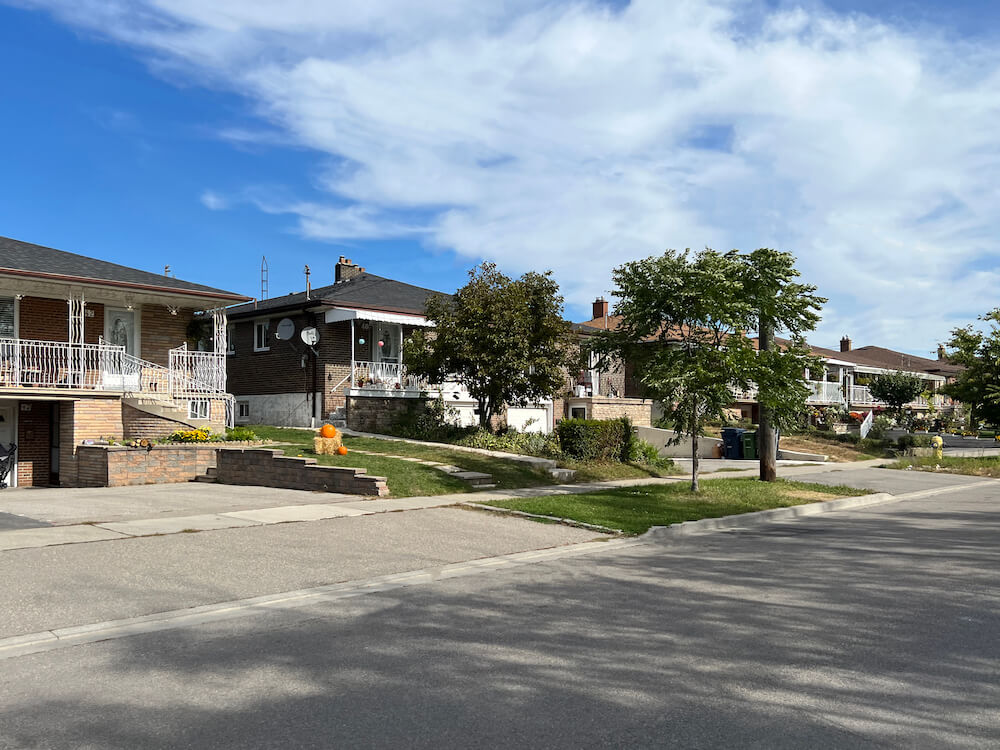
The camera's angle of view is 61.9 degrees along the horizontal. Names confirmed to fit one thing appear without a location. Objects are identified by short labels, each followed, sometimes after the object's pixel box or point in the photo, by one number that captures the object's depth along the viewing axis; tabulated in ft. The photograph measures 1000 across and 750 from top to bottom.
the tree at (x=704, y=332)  51.37
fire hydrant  102.45
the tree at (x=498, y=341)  71.15
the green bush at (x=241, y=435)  64.64
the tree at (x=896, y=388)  155.33
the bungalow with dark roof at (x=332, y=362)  83.51
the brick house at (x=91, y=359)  62.85
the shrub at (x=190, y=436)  61.05
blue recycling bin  102.27
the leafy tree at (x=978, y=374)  95.20
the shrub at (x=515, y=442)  70.95
